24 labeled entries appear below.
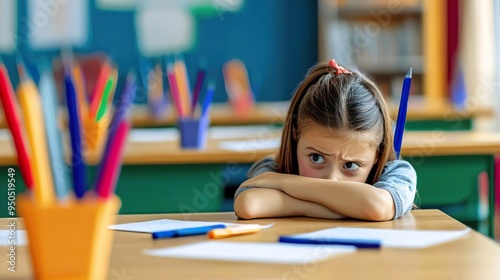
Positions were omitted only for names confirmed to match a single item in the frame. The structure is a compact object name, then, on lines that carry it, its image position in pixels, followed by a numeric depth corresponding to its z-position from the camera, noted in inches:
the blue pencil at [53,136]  45.2
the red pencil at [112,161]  45.1
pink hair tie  76.2
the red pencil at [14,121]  47.2
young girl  68.5
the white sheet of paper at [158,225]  64.5
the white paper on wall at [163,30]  283.9
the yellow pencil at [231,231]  61.3
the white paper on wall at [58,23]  282.8
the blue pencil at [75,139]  45.4
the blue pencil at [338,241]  57.7
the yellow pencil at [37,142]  44.4
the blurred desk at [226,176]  102.3
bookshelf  269.4
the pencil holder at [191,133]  113.4
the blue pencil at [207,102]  110.7
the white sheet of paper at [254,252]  54.8
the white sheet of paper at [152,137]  132.3
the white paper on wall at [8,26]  279.0
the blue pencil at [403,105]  70.1
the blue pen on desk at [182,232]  62.0
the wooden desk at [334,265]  51.7
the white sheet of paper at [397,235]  58.8
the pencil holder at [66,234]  45.6
